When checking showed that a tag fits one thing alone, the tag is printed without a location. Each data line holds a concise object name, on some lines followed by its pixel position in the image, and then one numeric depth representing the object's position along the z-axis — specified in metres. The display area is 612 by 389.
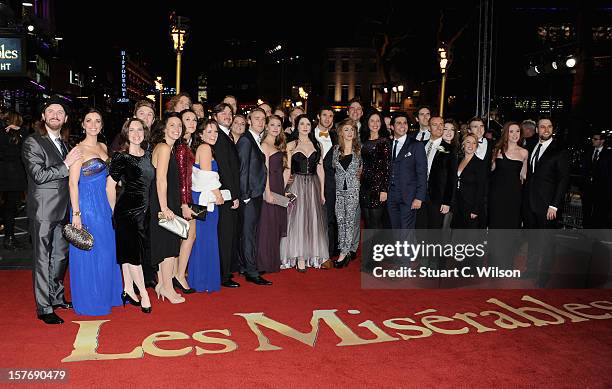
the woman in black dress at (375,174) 7.94
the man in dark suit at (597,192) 9.16
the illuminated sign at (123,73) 76.00
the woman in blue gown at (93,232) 5.65
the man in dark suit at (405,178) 7.69
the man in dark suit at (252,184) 7.22
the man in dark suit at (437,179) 7.57
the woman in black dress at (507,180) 7.61
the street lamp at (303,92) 45.75
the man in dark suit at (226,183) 6.84
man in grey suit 5.36
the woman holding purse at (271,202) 7.57
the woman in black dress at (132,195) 5.70
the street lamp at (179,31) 13.83
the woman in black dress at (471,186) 7.66
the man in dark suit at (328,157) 8.30
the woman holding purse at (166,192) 5.96
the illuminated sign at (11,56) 11.12
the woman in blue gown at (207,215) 6.50
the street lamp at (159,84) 37.53
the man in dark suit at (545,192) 7.20
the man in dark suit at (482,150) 7.66
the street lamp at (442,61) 18.55
